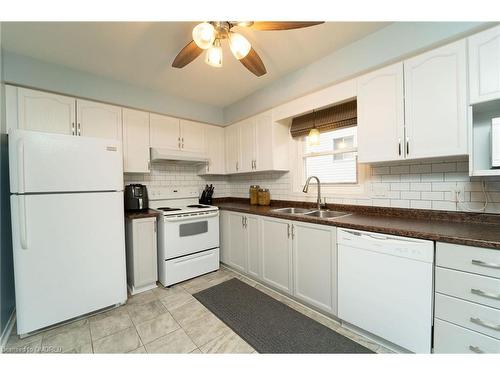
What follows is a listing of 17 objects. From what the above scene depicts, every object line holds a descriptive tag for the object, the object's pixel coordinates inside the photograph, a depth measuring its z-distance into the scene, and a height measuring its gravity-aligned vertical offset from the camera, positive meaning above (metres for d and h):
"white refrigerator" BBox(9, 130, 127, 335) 1.52 -0.32
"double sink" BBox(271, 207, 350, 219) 2.22 -0.34
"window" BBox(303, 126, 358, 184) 2.25 +0.31
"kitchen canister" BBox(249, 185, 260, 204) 3.12 -0.15
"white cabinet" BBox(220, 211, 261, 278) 2.40 -0.74
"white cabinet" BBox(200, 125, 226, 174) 3.27 +0.59
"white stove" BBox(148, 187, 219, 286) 2.33 -0.67
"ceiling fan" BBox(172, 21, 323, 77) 1.23 +0.98
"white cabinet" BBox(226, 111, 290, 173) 2.67 +0.57
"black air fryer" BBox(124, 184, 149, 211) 2.48 -0.14
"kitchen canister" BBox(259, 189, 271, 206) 2.99 -0.21
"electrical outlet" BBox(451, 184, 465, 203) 1.55 -0.09
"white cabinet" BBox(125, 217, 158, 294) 2.19 -0.76
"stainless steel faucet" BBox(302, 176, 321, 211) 2.28 -0.10
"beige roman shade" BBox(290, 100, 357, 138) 2.11 +0.74
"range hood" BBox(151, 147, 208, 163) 2.62 +0.42
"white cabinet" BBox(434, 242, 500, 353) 1.03 -0.66
